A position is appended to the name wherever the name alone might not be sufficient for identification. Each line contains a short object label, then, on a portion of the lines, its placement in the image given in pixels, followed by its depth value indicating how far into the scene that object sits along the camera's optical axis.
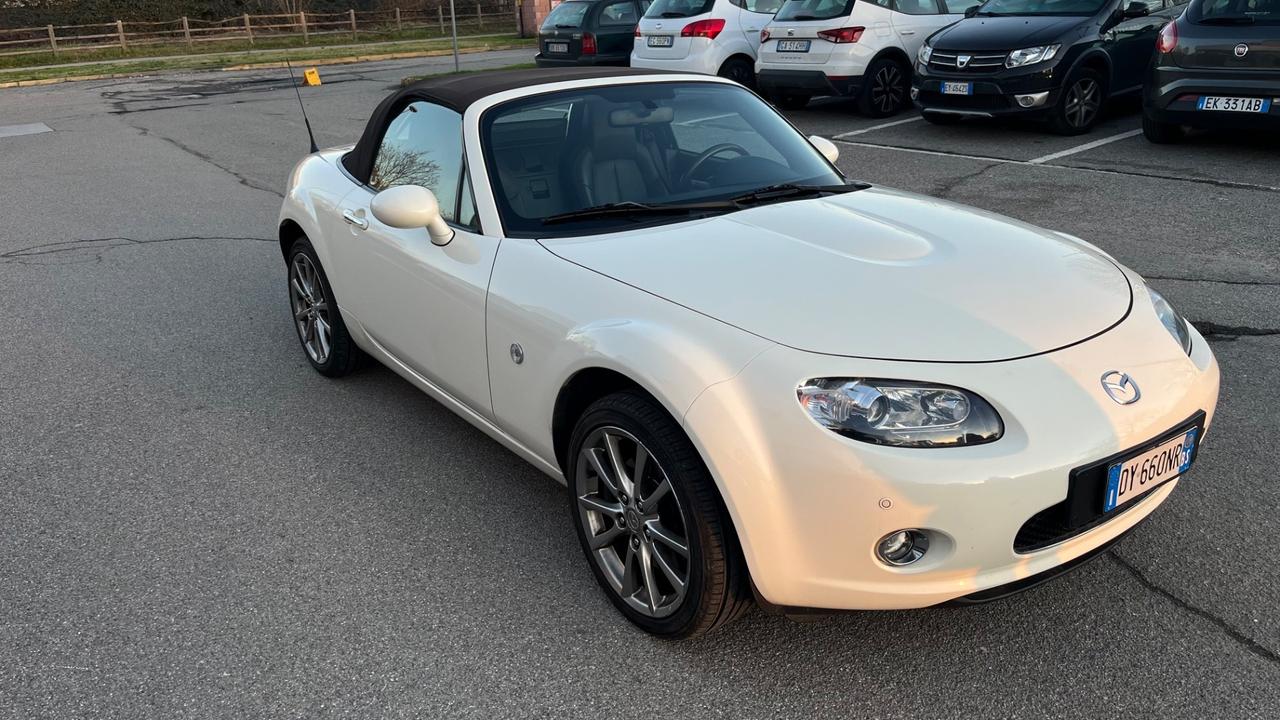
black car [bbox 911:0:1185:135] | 9.62
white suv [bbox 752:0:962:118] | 11.71
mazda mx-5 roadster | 2.38
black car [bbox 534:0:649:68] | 15.50
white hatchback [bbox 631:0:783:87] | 12.88
